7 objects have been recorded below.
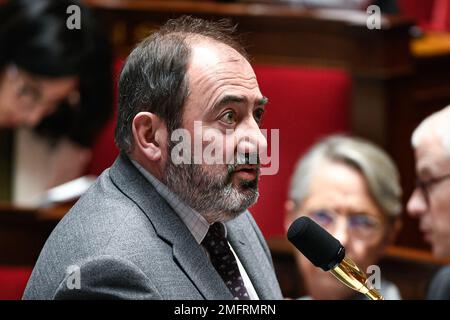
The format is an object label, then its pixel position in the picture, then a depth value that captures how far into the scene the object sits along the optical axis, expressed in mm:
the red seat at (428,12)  9723
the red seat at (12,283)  6137
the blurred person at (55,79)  7709
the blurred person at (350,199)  6227
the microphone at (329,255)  5298
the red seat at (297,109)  8065
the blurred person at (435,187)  6084
